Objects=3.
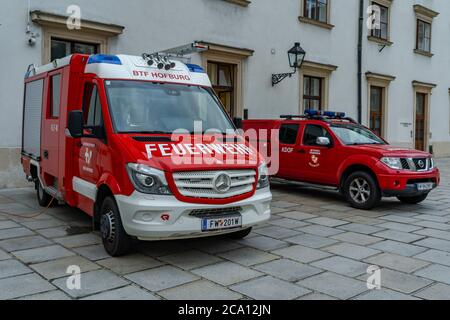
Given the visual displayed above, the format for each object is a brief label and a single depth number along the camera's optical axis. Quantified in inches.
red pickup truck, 329.4
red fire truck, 192.1
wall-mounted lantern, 527.8
